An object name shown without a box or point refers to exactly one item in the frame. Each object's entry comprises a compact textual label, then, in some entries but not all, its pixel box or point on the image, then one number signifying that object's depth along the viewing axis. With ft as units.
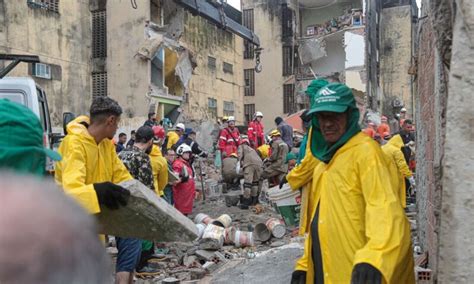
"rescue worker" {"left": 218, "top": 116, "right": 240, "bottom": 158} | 43.19
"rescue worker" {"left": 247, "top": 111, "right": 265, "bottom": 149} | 48.09
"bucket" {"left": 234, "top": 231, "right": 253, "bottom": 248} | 25.72
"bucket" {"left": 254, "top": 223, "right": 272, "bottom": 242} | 27.06
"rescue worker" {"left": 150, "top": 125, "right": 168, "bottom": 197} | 19.75
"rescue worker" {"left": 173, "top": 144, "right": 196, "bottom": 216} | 27.58
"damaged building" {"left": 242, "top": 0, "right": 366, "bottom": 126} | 105.29
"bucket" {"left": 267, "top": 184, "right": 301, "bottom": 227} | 19.08
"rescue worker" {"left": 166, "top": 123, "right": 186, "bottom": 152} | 38.75
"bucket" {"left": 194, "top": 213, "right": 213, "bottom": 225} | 27.95
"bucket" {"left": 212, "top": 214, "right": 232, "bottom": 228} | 27.36
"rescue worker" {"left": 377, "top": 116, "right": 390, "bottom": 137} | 38.28
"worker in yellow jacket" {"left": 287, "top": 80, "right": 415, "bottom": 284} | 6.77
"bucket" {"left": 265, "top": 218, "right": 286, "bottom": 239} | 26.81
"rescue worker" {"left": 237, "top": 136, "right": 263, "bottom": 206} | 35.91
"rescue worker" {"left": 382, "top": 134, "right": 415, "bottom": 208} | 19.04
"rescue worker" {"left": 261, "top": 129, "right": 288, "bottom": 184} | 34.35
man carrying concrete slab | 10.74
